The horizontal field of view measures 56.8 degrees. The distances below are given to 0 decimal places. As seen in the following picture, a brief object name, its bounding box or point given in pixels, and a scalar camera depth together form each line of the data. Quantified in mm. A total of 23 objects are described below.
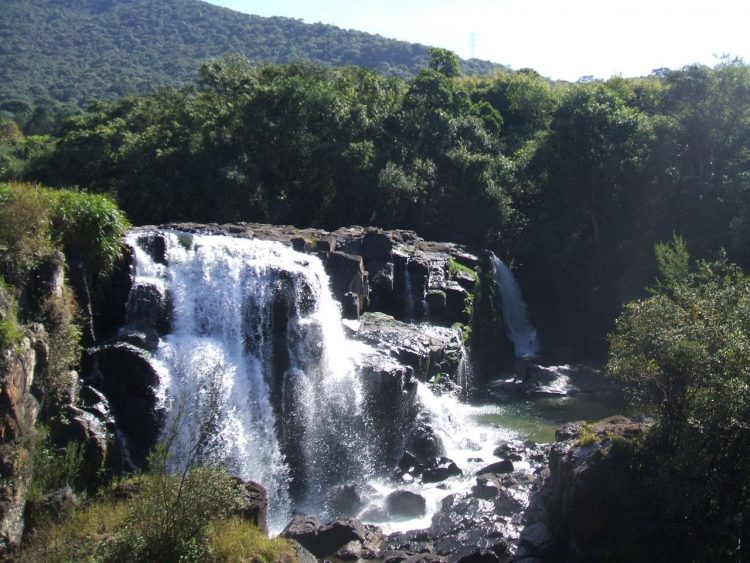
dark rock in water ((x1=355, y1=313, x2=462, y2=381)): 22266
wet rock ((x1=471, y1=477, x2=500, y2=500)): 18409
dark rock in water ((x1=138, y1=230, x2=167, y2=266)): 20016
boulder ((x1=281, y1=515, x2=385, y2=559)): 15508
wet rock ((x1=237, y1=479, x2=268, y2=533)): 12992
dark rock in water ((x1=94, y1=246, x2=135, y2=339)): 18531
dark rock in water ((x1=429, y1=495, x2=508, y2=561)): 15523
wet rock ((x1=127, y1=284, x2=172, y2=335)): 18938
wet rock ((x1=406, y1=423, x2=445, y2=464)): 20500
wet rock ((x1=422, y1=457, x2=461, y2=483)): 19578
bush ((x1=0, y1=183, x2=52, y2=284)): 14906
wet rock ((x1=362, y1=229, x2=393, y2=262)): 26859
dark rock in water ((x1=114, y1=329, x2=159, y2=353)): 17948
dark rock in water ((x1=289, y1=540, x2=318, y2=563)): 12923
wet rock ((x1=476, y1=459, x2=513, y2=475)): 19938
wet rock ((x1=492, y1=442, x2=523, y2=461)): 20828
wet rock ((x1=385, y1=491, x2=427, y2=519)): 17828
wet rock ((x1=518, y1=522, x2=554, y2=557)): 15008
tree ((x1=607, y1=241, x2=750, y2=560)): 12336
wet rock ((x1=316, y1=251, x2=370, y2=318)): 23672
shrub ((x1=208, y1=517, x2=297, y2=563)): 11477
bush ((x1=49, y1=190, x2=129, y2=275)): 17531
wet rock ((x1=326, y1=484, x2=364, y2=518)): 17797
